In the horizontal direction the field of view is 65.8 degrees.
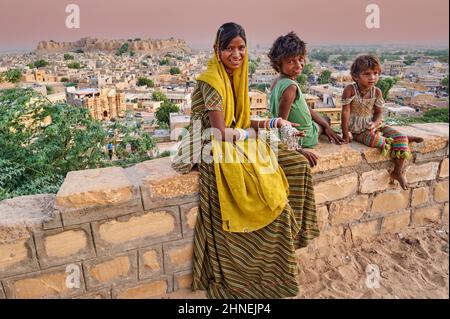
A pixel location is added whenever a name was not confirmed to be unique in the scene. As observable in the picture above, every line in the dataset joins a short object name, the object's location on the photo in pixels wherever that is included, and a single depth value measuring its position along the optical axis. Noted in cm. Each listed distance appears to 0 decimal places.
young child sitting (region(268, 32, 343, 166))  233
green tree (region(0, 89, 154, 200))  346
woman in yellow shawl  190
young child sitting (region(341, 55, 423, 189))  254
